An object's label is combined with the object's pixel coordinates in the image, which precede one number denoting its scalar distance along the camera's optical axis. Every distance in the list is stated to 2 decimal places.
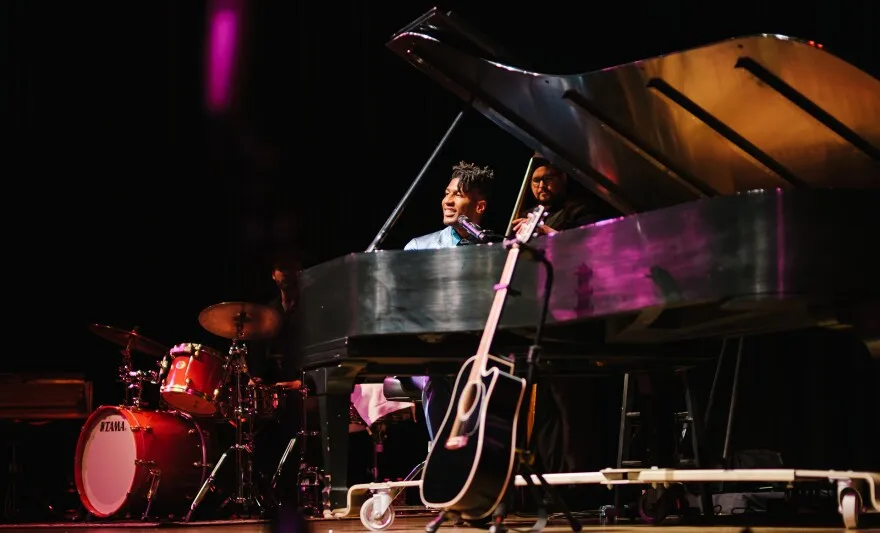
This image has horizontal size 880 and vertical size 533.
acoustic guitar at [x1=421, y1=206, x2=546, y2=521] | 5.69
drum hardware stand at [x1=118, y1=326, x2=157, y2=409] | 12.16
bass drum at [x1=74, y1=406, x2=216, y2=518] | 11.51
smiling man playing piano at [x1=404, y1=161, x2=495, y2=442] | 8.98
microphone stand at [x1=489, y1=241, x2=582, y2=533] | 5.87
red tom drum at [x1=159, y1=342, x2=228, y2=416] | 11.23
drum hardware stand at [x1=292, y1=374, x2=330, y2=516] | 11.41
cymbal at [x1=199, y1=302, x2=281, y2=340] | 10.65
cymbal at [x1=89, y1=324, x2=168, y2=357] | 11.61
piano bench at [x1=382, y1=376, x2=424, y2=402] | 9.25
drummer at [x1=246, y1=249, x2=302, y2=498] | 11.39
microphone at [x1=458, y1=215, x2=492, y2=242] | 6.86
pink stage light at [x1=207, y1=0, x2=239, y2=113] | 12.33
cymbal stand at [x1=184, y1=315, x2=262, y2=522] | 11.14
